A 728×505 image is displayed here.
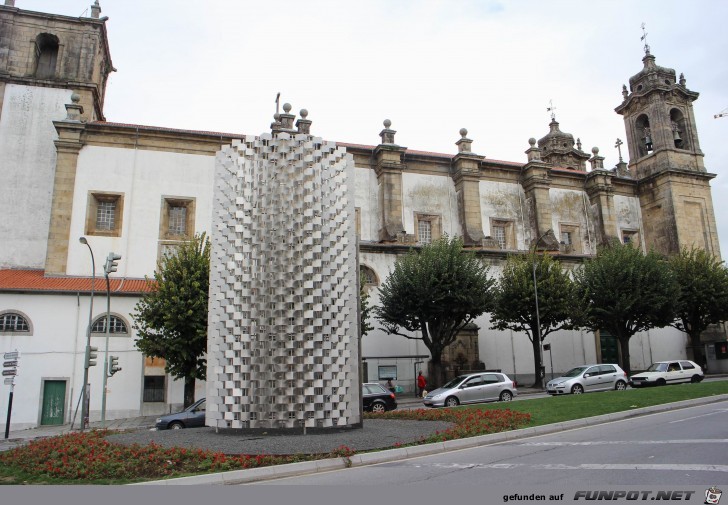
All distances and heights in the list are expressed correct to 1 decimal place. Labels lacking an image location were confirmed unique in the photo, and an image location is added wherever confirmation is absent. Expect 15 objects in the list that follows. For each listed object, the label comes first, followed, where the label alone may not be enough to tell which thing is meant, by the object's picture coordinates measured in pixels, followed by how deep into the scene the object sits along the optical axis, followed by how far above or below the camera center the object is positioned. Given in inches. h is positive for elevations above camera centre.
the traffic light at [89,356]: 874.1 +27.7
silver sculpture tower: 552.4 +83.0
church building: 1083.3 +409.3
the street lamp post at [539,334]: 1225.3 +66.5
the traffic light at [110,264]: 850.1 +167.2
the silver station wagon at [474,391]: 921.5 -43.2
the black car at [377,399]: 905.5 -50.8
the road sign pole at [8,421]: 809.5 -65.4
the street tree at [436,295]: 1155.3 +146.8
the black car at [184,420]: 802.2 -68.5
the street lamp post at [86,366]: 849.5 +12.4
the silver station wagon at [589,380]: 1019.9 -33.0
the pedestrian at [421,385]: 1194.6 -39.6
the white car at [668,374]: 1094.4 -26.8
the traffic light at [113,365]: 895.1 +13.2
